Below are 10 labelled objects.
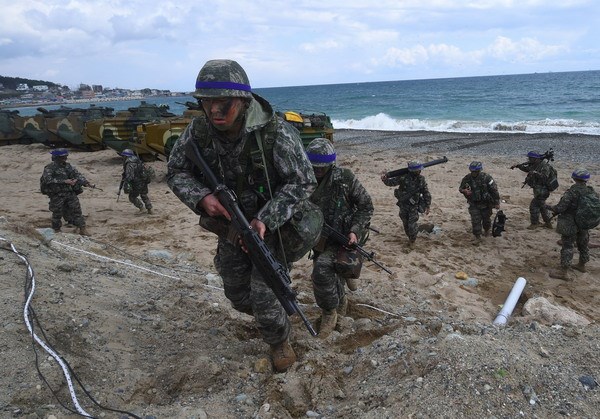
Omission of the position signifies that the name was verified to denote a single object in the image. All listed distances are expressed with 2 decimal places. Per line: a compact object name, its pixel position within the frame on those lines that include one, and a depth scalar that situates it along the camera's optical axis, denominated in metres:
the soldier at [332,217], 4.23
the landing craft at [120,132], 14.89
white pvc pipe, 4.82
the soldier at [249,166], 2.87
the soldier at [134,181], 9.64
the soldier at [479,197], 7.99
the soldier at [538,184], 8.38
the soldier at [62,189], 8.28
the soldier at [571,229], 6.56
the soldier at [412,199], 7.76
